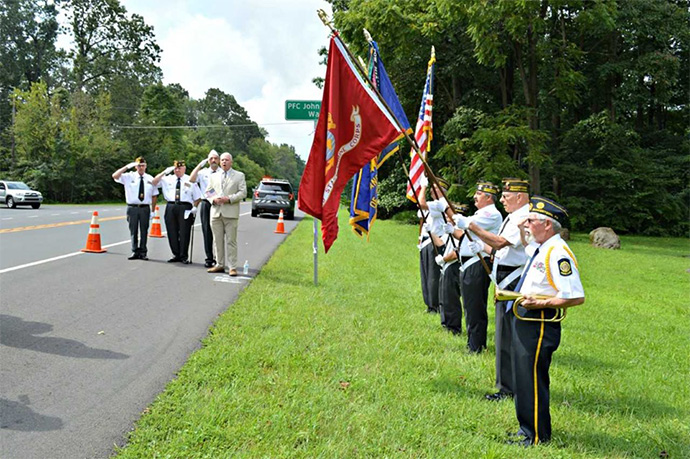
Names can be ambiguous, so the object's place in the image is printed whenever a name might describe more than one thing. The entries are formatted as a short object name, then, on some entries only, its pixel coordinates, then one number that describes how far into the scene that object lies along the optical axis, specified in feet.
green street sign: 31.76
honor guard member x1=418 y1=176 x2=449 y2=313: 24.41
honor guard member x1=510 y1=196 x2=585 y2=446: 11.68
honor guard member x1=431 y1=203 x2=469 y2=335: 20.93
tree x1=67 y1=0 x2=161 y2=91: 197.26
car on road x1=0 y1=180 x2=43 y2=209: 96.17
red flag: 17.22
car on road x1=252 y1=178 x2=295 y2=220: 92.63
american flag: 21.58
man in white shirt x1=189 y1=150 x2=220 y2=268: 33.14
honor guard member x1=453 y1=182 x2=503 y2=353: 16.76
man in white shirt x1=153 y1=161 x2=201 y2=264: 35.70
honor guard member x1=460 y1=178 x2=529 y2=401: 14.29
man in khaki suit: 31.99
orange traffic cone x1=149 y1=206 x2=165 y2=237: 51.83
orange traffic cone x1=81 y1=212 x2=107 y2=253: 38.18
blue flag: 21.63
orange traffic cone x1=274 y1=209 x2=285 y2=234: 65.67
